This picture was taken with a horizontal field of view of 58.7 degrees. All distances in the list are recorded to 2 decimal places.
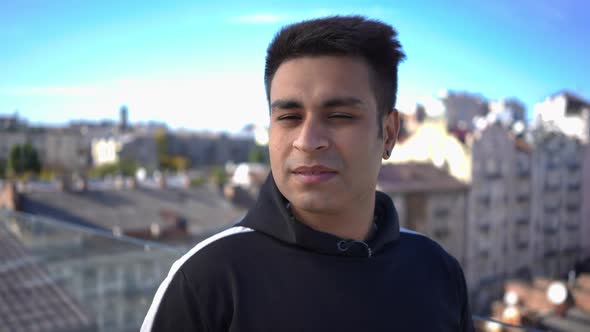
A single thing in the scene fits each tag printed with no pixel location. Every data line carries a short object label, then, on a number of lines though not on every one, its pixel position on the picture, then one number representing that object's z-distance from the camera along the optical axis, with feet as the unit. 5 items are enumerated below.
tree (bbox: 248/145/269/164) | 167.43
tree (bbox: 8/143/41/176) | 126.82
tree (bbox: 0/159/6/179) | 124.23
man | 3.71
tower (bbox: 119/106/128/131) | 198.80
